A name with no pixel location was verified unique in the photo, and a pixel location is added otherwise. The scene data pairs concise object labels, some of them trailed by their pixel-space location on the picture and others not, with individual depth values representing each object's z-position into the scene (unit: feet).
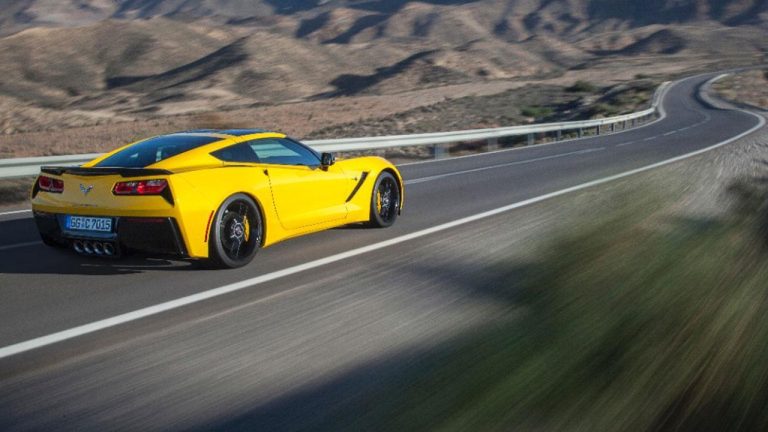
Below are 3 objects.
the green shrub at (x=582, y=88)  233.14
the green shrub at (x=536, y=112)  167.85
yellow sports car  21.61
